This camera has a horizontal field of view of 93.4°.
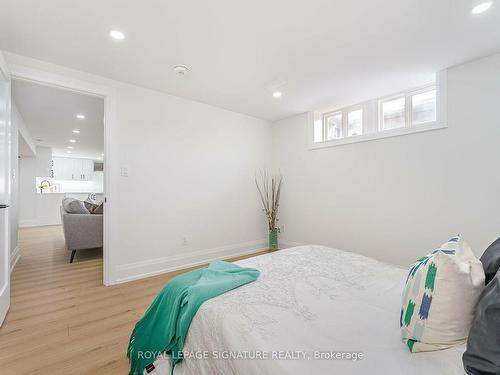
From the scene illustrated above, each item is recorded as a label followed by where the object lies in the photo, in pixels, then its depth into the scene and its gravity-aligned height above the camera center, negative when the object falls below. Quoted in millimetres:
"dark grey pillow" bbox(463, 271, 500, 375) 594 -408
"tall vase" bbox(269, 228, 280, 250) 4152 -899
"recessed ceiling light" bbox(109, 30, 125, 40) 1899 +1254
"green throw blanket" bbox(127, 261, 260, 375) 1142 -639
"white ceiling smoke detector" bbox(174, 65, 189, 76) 2423 +1237
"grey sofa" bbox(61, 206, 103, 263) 3502 -648
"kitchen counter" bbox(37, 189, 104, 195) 7336 -154
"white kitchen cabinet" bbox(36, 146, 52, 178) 6906 +789
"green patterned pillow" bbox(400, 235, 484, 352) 775 -399
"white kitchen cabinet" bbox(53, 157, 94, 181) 8070 +676
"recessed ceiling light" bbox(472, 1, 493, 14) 1616 +1257
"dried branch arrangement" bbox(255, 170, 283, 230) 4238 -124
